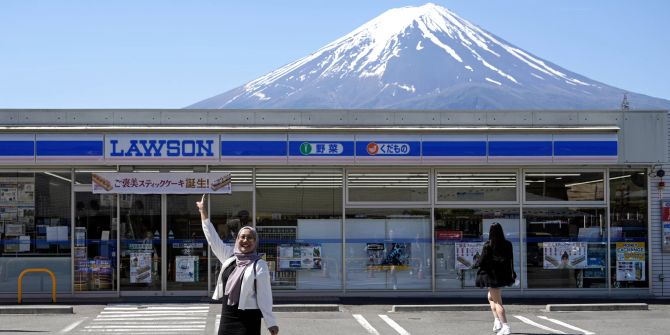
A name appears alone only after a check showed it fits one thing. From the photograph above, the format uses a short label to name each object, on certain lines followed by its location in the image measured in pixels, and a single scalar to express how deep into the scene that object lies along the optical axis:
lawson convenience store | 17.66
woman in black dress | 12.94
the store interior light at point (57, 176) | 17.91
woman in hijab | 7.59
